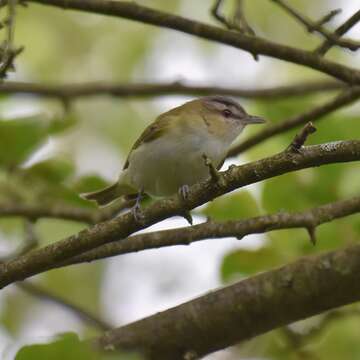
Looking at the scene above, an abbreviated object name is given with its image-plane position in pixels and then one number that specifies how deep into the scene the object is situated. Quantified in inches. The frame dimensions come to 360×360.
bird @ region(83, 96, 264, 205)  350.3
